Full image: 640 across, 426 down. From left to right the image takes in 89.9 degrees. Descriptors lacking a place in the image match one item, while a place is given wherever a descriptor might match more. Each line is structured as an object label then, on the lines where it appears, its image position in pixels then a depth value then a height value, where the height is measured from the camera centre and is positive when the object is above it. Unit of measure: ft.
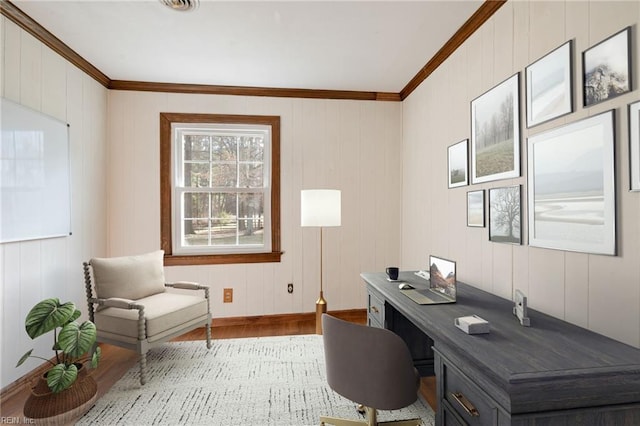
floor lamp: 9.71 +0.13
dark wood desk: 3.15 -1.69
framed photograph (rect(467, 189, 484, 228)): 7.14 +0.08
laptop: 5.87 -1.47
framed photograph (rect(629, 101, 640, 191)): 3.92 +0.82
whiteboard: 6.94 +0.92
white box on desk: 4.26 -1.53
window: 11.38 +0.87
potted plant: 6.02 -3.09
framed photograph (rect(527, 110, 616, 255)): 4.29 +0.37
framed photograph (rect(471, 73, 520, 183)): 6.05 +1.62
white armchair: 7.74 -2.46
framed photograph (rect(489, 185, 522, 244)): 6.01 -0.07
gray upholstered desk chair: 4.66 -2.30
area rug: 6.41 -4.08
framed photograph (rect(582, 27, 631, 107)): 4.08 +1.92
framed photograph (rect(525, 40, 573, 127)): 4.88 +2.05
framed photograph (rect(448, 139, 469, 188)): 7.78 +1.20
